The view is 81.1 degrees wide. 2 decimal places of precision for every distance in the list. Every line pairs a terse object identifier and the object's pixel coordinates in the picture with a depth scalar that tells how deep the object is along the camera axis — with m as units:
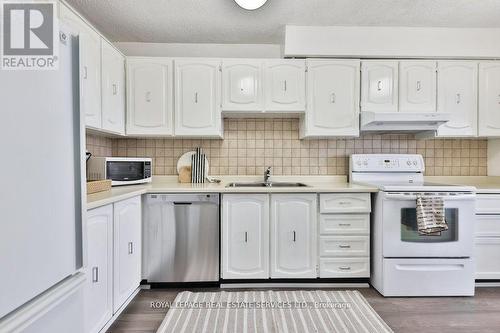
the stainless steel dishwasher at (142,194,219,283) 2.40
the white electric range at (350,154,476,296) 2.29
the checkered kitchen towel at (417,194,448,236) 2.20
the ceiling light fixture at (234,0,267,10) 2.07
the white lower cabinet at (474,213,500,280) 2.44
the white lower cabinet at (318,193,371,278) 2.44
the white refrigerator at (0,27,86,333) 0.76
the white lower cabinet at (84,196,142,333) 1.57
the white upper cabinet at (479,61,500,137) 2.71
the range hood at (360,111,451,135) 2.52
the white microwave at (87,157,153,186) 2.35
